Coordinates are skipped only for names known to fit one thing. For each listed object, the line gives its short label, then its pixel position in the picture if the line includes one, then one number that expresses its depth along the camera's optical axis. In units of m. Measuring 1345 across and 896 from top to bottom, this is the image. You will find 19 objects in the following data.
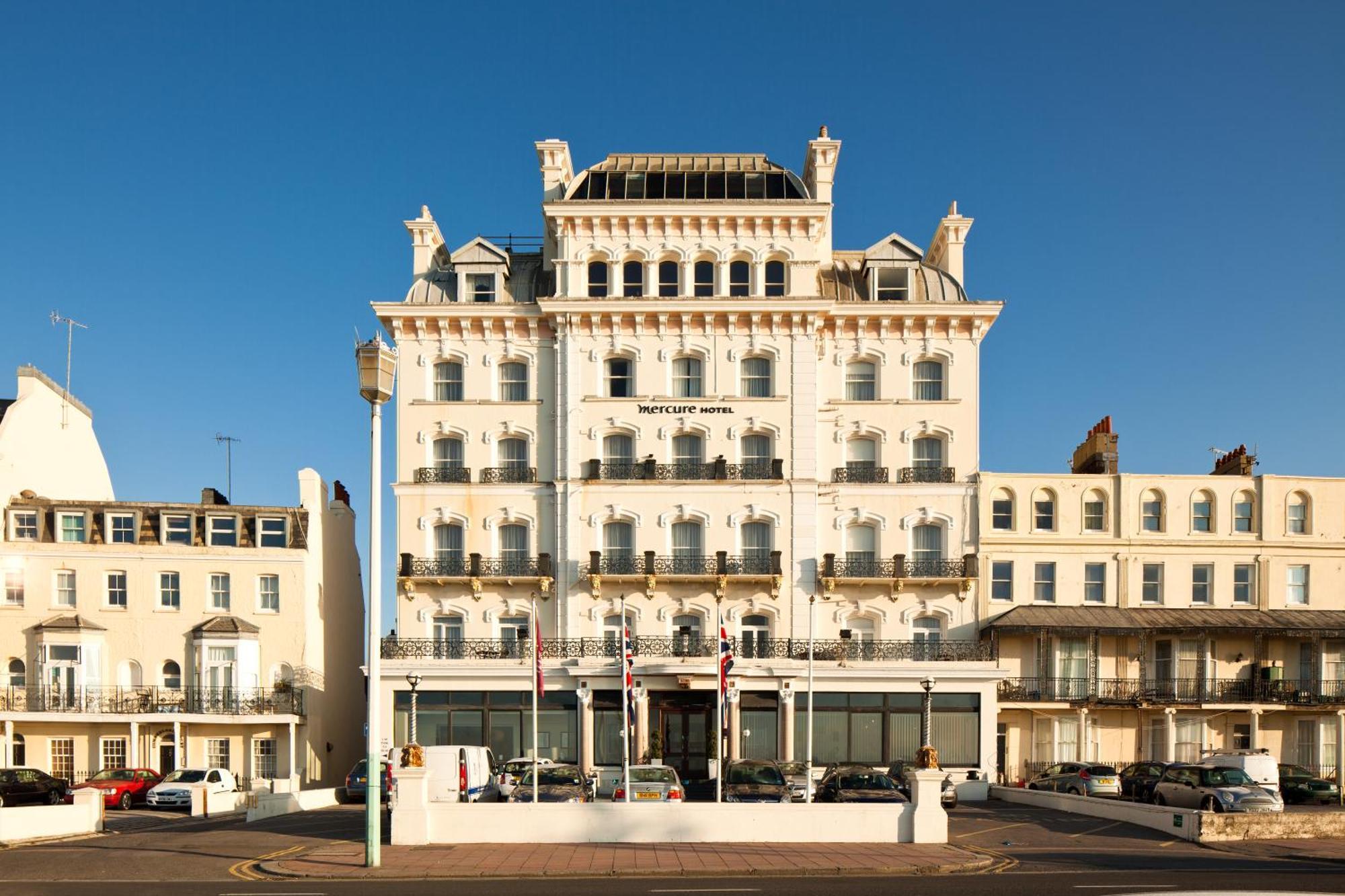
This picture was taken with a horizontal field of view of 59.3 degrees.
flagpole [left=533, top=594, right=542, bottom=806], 28.45
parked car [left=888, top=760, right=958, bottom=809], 34.28
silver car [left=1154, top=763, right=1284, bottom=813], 28.62
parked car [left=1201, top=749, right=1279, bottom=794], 33.19
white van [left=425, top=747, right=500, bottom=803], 27.52
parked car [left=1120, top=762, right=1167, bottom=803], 34.16
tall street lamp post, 20.61
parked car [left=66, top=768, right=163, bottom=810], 36.12
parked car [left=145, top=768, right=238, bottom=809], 35.41
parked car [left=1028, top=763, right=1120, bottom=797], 36.78
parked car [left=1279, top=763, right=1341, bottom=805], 37.03
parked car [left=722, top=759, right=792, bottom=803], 28.17
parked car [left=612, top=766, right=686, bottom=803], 26.91
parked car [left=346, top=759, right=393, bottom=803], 36.41
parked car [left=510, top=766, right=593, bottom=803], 27.27
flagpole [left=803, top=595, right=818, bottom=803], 27.50
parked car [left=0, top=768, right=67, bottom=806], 33.19
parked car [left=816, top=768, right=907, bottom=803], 27.91
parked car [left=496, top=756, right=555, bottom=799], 30.20
